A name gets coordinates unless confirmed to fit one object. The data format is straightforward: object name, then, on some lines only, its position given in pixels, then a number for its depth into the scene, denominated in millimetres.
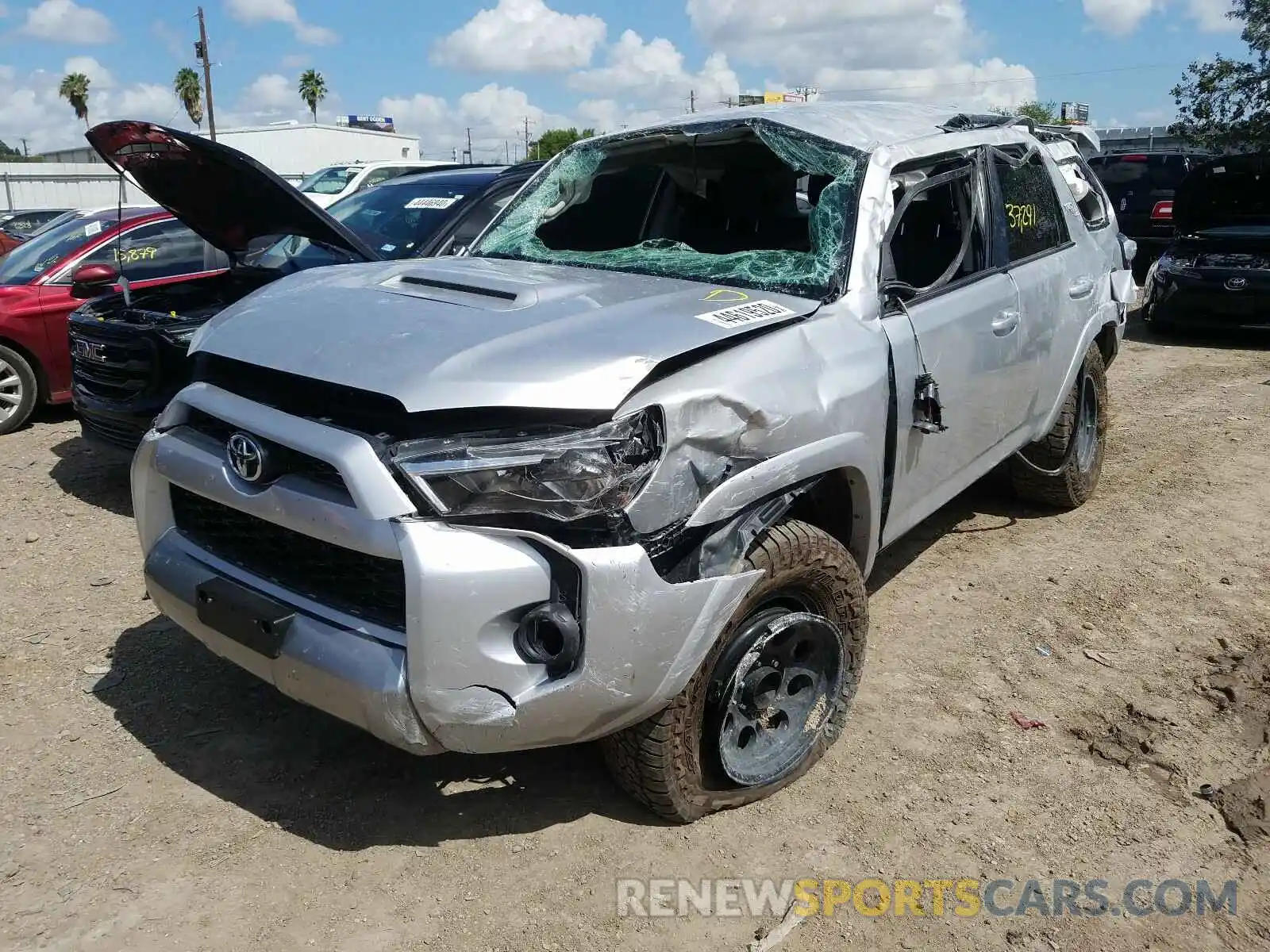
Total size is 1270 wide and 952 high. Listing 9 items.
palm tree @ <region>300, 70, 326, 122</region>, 75125
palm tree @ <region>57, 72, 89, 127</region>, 73188
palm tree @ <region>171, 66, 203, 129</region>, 66000
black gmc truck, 4633
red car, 7062
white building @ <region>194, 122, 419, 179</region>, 59656
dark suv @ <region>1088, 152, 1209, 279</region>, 12680
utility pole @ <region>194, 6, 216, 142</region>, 39875
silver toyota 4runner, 2334
